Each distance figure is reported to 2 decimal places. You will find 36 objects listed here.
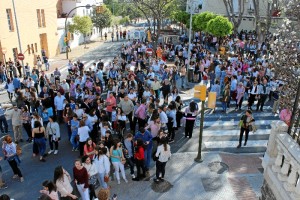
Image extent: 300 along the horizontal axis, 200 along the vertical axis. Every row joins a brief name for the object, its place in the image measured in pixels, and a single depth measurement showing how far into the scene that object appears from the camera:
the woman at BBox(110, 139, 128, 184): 8.38
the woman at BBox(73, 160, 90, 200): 7.16
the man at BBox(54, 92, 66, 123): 12.39
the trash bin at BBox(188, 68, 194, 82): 19.59
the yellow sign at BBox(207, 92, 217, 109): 10.03
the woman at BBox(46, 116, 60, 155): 10.05
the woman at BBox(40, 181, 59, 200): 6.54
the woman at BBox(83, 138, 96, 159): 8.55
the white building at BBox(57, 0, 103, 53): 37.07
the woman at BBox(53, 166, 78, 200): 6.87
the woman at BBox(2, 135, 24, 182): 8.58
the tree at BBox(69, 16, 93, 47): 38.06
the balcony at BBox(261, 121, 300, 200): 4.25
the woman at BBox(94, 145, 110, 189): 7.95
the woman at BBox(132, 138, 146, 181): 8.47
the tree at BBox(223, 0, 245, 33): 29.51
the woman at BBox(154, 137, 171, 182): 8.36
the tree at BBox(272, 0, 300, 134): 8.32
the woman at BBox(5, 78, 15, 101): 15.55
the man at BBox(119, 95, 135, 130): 11.79
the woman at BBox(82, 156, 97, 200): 7.60
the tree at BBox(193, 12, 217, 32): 30.64
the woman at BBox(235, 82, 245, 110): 14.23
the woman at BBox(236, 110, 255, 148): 10.58
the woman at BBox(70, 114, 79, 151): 10.30
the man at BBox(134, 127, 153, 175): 9.08
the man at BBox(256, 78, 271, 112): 14.16
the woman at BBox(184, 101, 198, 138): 11.29
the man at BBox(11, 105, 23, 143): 11.02
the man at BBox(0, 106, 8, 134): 11.94
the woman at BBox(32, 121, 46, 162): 9.61
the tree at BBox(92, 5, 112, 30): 48.84
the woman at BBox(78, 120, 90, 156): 9.70
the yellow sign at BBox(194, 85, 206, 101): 9.70
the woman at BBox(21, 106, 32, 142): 11.26
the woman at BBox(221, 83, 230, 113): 13.87
